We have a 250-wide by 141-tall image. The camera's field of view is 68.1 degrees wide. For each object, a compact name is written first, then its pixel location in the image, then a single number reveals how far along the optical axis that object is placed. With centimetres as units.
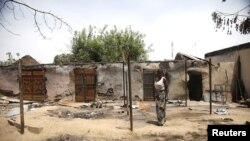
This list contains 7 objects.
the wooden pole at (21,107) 520
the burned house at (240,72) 1139
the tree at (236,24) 506
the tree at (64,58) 1991
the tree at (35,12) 243
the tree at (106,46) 1938
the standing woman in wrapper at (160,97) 621
